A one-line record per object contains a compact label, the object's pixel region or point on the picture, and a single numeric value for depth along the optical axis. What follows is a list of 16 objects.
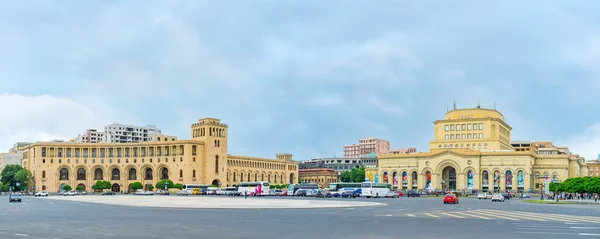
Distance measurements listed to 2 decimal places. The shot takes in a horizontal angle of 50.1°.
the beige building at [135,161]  144.88
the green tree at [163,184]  136.12
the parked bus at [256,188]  104.44
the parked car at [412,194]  100.18
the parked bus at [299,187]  102.78
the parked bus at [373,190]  92.75
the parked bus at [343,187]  97.25
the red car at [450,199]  61.59
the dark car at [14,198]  67.01
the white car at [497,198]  74.06
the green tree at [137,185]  139.75
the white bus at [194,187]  120.00
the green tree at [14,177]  142.25
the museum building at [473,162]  135.50
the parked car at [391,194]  94.38
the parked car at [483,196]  86.49
